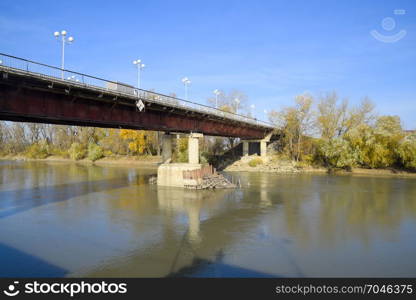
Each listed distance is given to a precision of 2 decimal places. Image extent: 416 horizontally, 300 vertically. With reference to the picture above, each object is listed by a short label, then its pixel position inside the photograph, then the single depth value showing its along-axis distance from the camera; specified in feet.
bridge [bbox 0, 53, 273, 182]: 72.74
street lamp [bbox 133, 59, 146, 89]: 120.27
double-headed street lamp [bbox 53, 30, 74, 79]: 83.56
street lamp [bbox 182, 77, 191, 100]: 148.40
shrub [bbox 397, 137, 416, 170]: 171.32
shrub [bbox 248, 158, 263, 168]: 222.28
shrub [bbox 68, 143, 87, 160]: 343.87
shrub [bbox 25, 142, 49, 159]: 384.47
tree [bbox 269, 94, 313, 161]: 231.30
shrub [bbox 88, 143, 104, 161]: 323.57
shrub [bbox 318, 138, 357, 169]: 188.14
